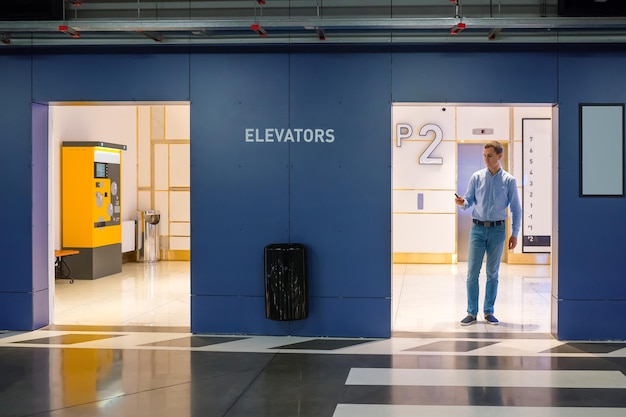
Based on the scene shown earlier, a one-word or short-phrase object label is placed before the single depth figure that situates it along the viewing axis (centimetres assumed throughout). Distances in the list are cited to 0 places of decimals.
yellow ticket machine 1088
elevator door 1334
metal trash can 1337
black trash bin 656
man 743
